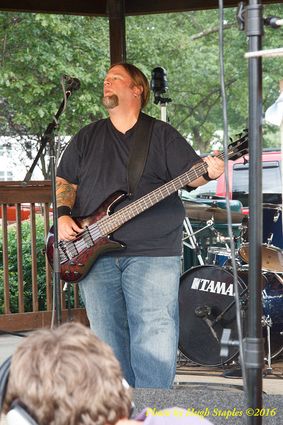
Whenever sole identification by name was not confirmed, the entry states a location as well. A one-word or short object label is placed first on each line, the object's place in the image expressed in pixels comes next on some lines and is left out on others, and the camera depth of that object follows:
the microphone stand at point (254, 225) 2.09
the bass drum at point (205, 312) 5.95
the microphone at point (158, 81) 5.77
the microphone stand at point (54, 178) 4.13
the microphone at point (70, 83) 4.90
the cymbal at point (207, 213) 6.36
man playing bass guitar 3.64
